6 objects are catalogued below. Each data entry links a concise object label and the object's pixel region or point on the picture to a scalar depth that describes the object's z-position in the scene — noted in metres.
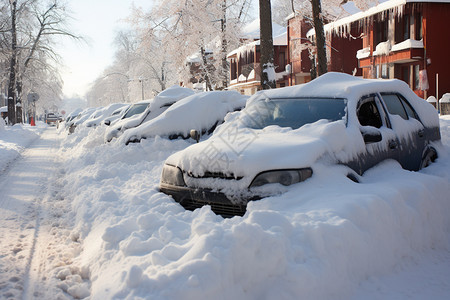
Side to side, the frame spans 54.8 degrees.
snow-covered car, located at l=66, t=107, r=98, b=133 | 24.15
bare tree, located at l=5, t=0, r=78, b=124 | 33.59
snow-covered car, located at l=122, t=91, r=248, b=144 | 10.08
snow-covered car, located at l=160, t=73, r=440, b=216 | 4.31
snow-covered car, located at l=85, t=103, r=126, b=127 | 21.16
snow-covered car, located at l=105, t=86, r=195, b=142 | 12.10
